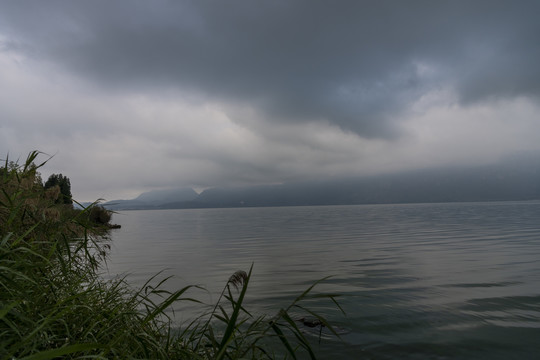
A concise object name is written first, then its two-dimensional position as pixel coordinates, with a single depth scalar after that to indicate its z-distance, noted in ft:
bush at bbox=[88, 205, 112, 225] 173.18
